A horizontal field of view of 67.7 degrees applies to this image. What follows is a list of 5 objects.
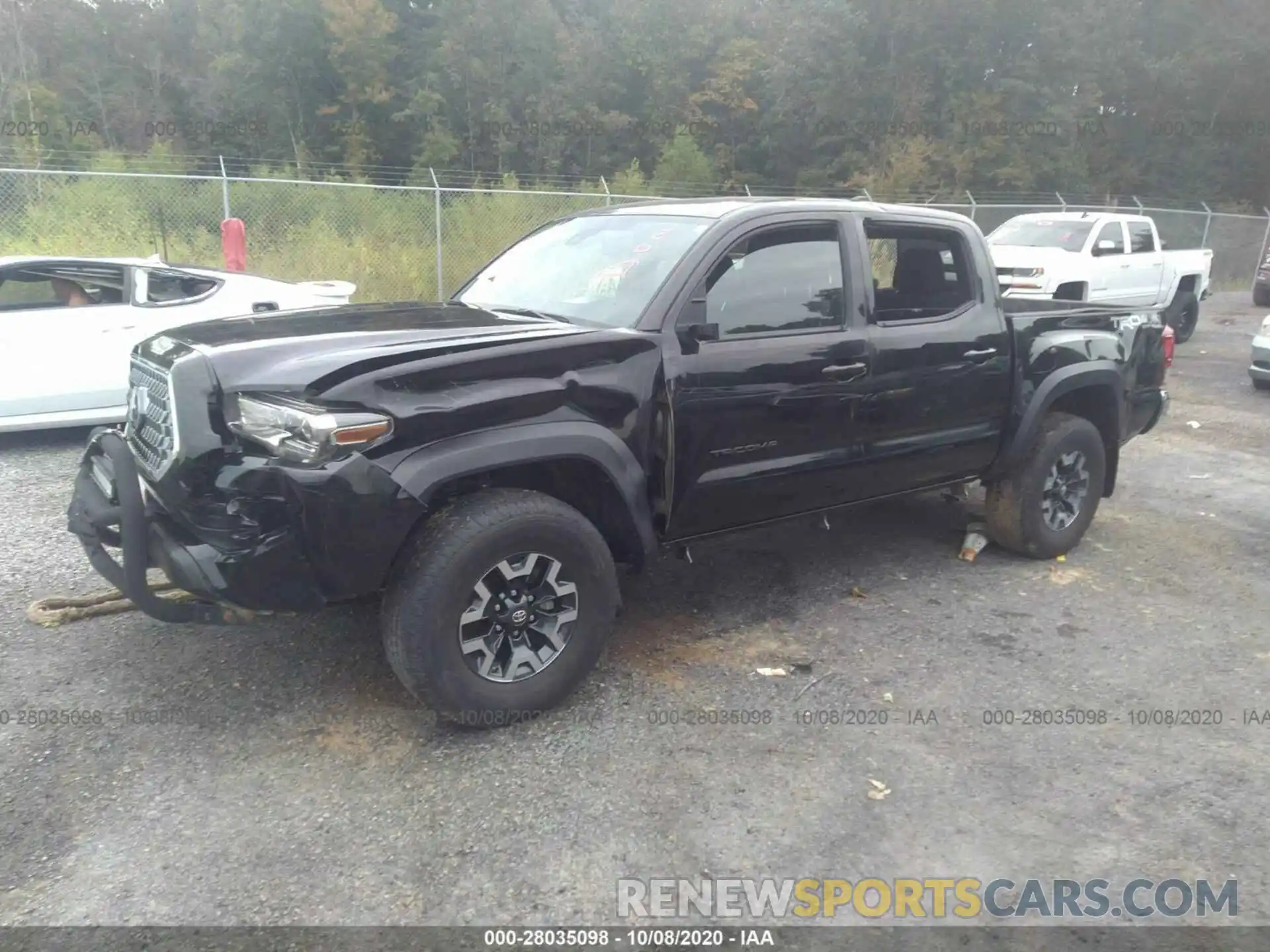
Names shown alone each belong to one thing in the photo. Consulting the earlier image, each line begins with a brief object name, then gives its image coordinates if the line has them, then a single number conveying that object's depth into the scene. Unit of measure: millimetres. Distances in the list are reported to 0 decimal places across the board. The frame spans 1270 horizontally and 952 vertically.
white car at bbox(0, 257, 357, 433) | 6551
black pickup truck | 2990
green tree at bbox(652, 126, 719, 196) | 28281
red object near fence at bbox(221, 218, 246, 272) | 10477
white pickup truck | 12570
